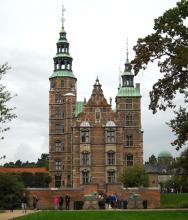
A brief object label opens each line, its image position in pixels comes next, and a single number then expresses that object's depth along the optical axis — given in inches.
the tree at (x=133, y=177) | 2008.7
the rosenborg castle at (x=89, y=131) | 2097.7
